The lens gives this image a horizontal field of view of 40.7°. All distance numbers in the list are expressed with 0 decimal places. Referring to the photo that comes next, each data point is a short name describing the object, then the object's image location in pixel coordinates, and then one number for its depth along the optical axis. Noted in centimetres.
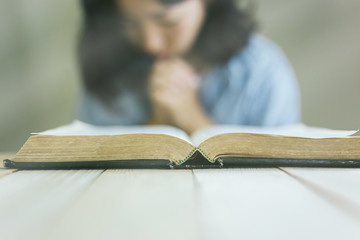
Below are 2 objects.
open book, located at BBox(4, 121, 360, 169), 37
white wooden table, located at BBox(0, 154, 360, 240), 25
